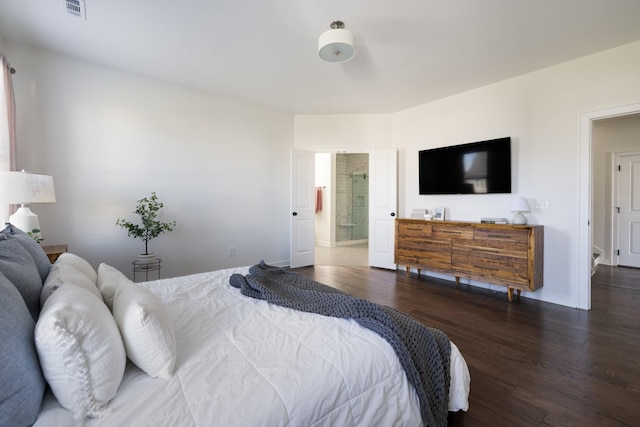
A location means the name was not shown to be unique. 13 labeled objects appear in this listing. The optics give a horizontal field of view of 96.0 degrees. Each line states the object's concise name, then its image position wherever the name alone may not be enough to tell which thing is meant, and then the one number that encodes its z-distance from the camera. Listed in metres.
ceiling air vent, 2.21
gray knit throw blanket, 1.18
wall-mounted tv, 3.55
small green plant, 2.18
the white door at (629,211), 4.80
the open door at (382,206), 4.72
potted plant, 3.22
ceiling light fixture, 2.35
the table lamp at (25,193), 1.94
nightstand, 2.29
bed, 0.80
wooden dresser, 3.06
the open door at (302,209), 4.79
